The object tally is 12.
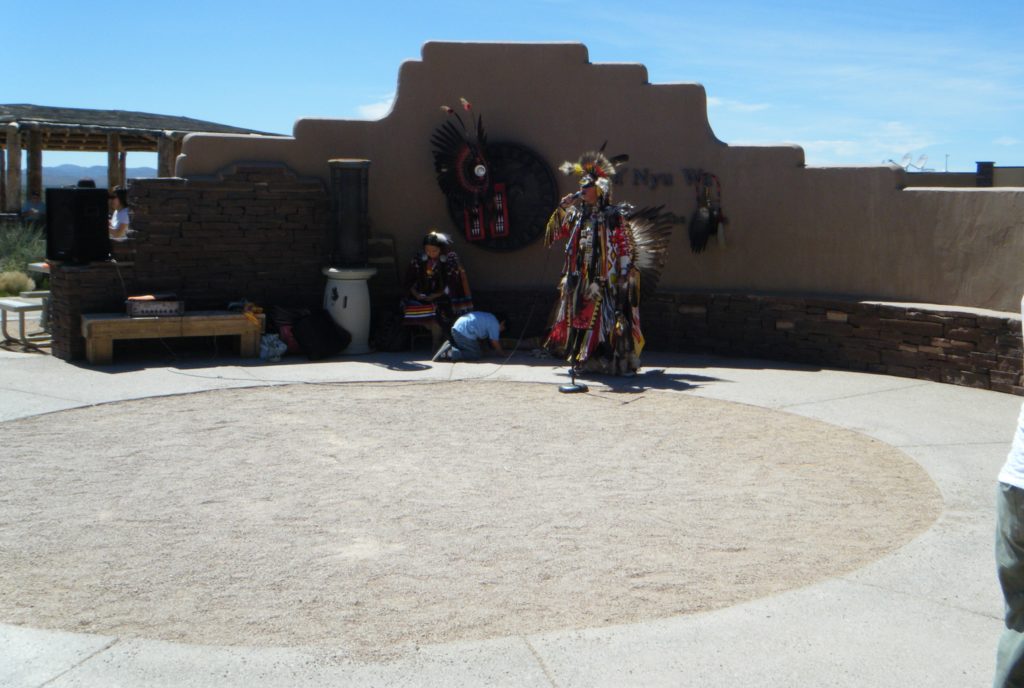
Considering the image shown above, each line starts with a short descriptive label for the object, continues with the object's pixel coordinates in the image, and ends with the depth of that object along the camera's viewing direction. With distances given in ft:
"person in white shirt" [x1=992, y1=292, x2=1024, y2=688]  11.46
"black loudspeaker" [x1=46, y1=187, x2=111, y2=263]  38.50
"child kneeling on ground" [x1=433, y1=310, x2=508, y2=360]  39.75
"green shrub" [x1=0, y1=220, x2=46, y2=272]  63.93
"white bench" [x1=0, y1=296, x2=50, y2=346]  40.98
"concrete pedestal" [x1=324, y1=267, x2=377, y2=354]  40.63
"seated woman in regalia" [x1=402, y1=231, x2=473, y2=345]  41.06
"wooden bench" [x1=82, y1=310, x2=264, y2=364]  37.11
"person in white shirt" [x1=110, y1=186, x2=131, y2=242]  43.70
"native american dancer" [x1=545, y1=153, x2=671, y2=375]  35.60
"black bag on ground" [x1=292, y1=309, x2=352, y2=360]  39.52
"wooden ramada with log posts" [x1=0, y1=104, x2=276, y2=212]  77.56
